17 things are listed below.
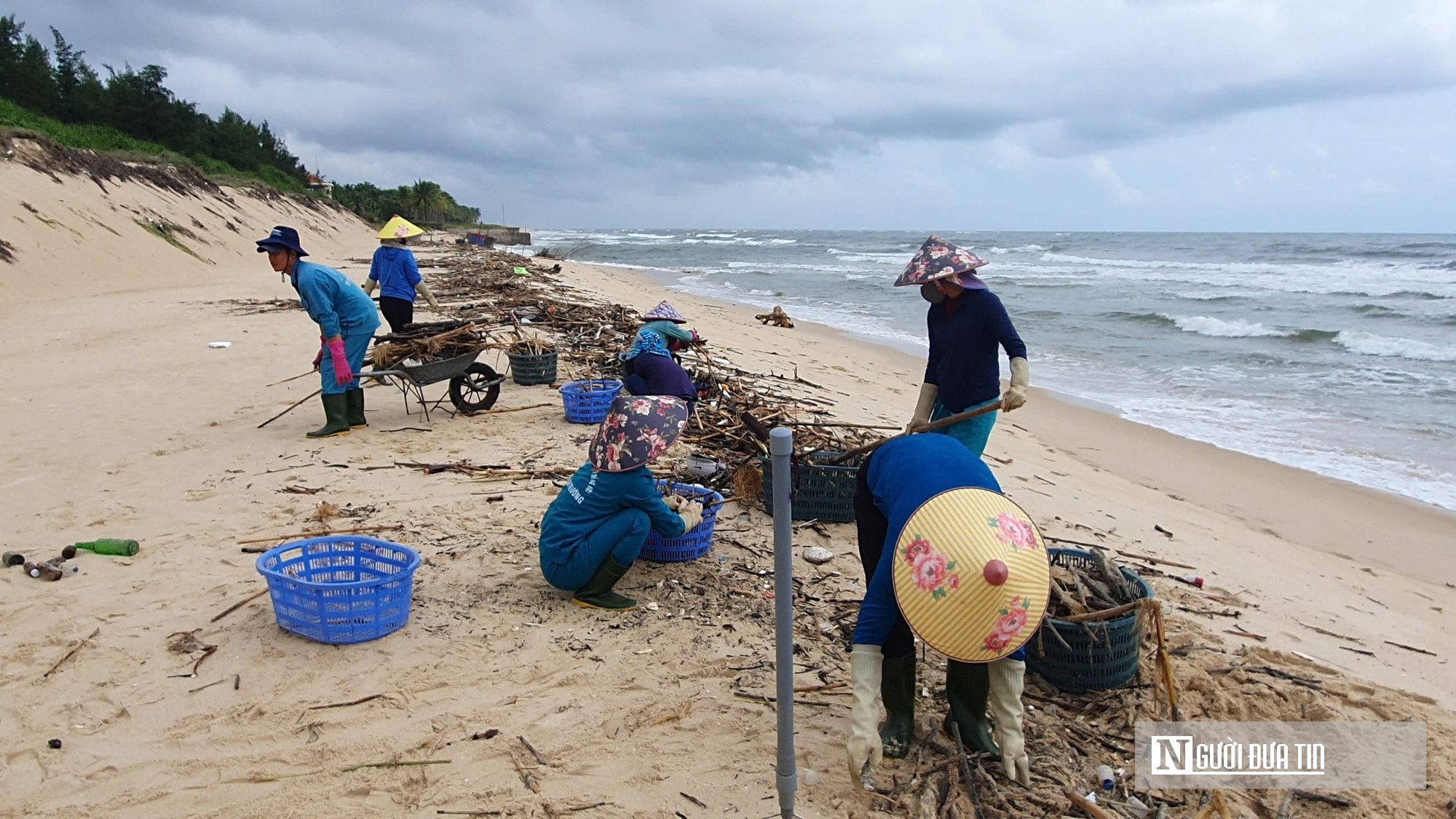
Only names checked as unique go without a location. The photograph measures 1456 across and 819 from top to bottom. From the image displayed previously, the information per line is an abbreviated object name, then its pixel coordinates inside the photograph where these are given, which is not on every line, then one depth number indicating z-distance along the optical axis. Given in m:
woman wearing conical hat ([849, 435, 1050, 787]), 2.33
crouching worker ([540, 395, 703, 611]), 3.79
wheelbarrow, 7.21
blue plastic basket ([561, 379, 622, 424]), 7.76
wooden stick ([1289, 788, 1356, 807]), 2.92
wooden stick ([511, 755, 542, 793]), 2.84
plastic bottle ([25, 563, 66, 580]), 4.17
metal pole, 2.16
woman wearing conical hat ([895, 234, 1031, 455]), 4.02
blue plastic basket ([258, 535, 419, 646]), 3.59
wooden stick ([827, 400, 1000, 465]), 3.85
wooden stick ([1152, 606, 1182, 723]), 3.04
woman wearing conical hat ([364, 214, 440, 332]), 8.49
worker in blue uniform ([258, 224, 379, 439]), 6.53
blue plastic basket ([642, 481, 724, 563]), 4.54
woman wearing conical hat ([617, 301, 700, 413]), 5.36
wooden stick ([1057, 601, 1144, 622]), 3.23
